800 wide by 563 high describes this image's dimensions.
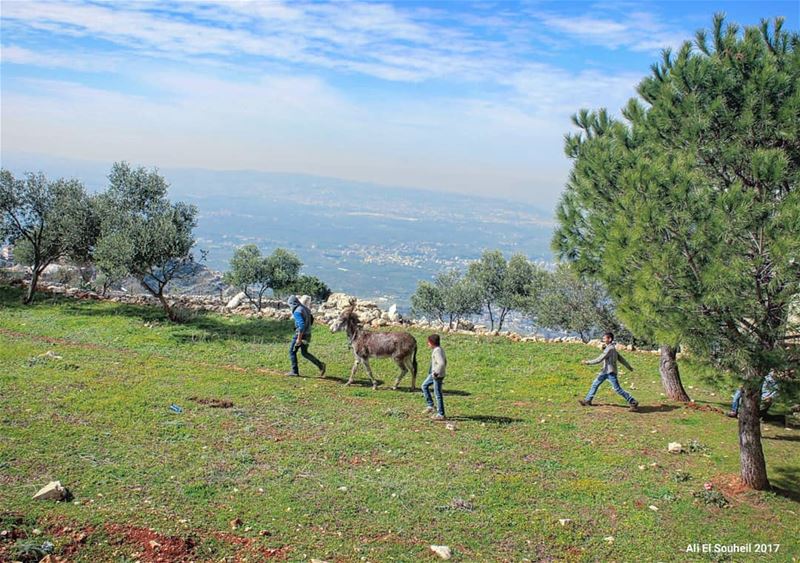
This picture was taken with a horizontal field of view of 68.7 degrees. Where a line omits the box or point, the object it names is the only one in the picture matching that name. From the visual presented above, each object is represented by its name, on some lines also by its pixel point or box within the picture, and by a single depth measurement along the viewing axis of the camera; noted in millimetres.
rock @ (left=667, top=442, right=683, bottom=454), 15227
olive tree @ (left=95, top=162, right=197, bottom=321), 30172
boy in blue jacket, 20719
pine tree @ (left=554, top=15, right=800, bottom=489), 11586
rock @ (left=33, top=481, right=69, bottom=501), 10453
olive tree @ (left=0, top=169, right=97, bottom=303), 33938
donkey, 19625
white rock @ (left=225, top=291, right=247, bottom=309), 36756
